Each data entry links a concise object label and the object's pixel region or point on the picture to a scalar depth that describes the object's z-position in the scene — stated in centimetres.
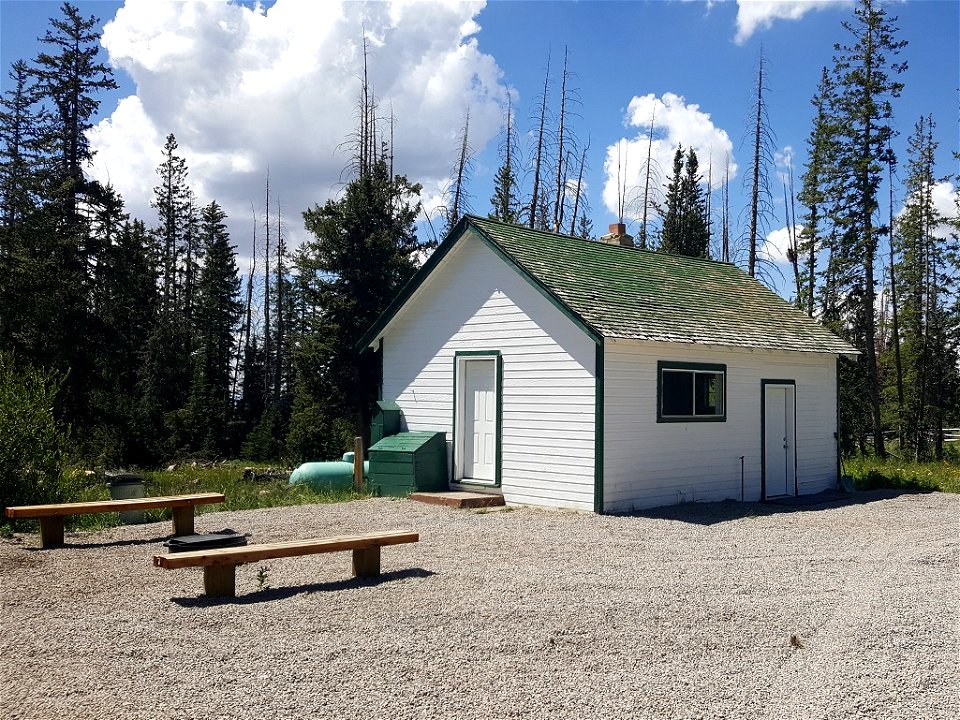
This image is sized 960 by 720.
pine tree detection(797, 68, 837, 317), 2795
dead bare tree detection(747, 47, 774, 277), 3059
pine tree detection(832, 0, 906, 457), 2684
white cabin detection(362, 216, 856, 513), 1344
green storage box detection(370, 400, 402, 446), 1669
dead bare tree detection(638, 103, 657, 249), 3918
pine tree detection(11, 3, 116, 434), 2467
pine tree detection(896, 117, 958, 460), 2908
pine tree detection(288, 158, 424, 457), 2702
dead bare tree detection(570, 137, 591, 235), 3610
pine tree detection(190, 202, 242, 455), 3916
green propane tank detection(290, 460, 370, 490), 1681
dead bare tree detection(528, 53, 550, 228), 3344
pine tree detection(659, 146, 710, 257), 3784
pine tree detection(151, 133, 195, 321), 4378
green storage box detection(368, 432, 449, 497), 1516
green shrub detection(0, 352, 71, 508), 1139
